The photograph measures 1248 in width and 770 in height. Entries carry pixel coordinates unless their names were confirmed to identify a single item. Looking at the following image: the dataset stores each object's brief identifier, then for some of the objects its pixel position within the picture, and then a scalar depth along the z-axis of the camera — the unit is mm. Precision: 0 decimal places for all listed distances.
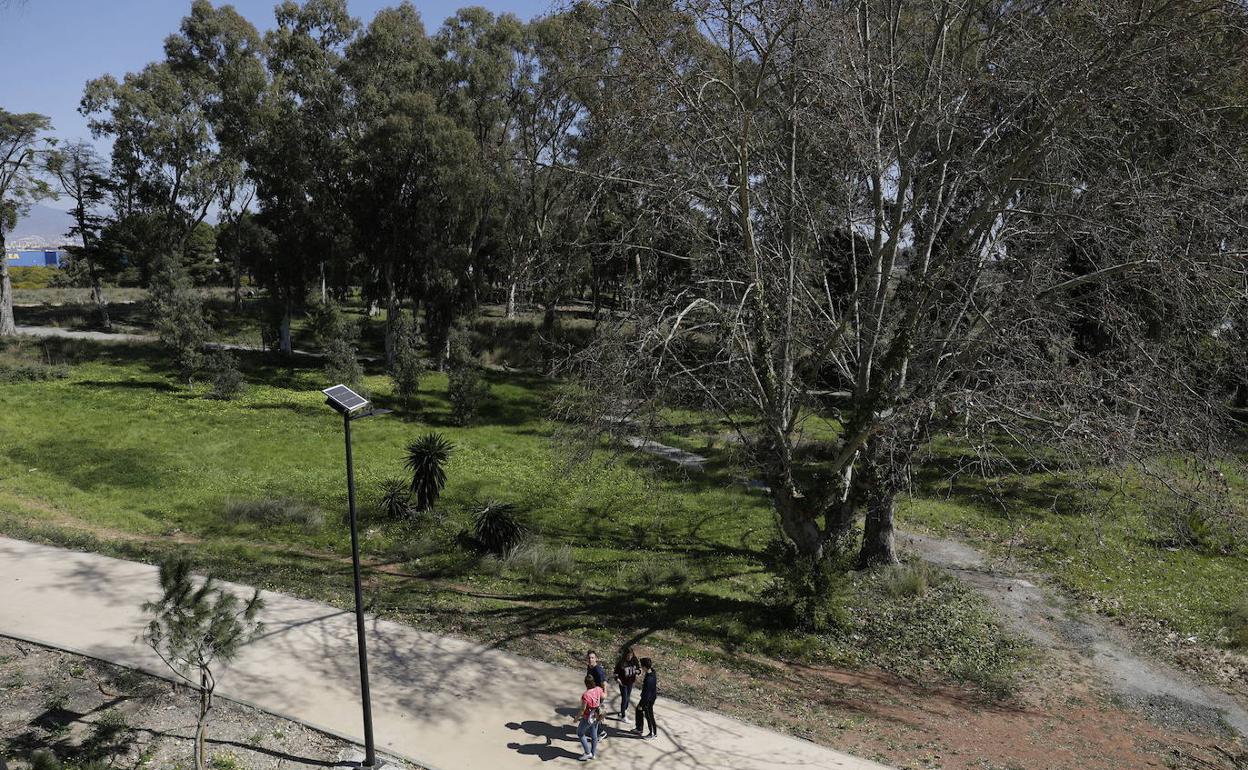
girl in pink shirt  9367
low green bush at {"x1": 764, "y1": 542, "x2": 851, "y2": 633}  13664
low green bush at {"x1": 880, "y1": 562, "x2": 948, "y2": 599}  15578
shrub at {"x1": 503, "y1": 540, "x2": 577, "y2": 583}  15898
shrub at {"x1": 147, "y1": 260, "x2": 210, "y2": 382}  30453
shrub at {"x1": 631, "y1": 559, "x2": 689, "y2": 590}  15773
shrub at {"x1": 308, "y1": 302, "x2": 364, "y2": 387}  29359
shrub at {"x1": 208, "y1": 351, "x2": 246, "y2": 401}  29328
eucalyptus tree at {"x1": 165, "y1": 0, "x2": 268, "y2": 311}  41031
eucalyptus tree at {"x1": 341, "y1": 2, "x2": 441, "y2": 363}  34000
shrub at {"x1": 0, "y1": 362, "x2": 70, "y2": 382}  30016
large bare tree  11273
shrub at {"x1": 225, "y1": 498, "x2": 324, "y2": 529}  17930
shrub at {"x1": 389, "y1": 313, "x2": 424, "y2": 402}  29203
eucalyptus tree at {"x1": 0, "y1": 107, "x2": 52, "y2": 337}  36719
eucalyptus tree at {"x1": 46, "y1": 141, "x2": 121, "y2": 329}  43219
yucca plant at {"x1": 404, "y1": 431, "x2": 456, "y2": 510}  18953
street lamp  8930
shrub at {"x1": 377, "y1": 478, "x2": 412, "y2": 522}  18562
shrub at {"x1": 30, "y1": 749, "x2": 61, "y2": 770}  7492
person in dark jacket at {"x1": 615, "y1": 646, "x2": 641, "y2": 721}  10430
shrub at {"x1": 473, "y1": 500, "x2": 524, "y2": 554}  16578
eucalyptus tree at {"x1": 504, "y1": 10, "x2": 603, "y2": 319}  35656
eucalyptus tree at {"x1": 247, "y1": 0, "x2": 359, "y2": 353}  36031
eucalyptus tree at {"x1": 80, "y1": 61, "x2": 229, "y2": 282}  41625
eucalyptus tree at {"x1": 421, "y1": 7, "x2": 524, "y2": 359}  35750
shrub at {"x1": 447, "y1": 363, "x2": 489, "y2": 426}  28609
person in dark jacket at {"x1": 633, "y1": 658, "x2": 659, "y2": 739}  9938
